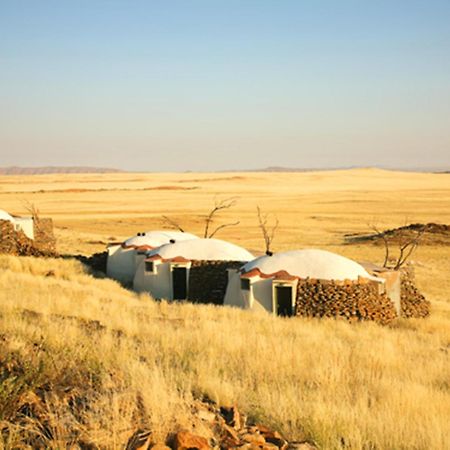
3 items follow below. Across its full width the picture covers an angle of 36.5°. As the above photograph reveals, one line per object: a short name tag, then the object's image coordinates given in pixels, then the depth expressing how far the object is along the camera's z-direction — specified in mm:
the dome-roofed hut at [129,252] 28781
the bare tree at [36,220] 36684
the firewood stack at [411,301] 23703
